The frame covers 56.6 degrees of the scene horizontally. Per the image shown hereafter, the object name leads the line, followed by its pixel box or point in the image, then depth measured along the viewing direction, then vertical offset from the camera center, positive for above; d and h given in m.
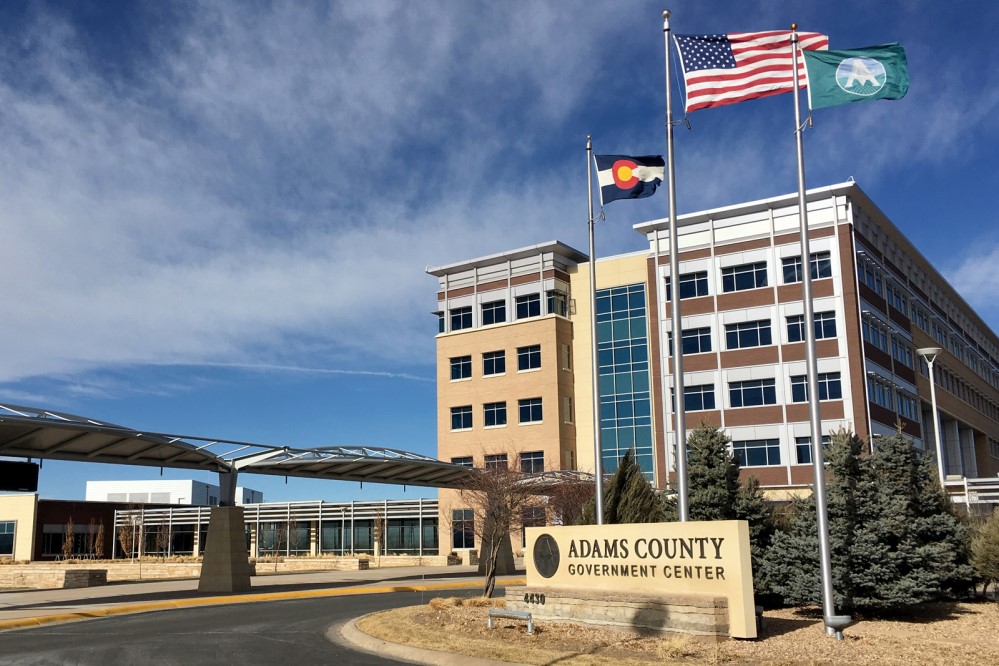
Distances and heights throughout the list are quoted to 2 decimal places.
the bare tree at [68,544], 67.38 -2.20
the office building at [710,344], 49.72 +9.36
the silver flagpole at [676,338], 18.12 +3.35
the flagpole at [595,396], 21.25 +2.63
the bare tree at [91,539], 70.12 -1.99
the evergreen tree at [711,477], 22.17 +0.58
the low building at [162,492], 128.62 +2.82
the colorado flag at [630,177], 21.80 +7.57
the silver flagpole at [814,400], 16.05 +1.78
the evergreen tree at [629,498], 25.06 +0.13
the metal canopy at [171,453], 25.66 +1.92
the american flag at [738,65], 18.72 +8.79
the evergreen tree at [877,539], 18.08 -0.83
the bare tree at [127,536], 61.07 -1.52
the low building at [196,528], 65.00 -1.25
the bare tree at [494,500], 26.13 +0.20
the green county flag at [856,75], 17.48 +7.94
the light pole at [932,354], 45.20 +7.00
